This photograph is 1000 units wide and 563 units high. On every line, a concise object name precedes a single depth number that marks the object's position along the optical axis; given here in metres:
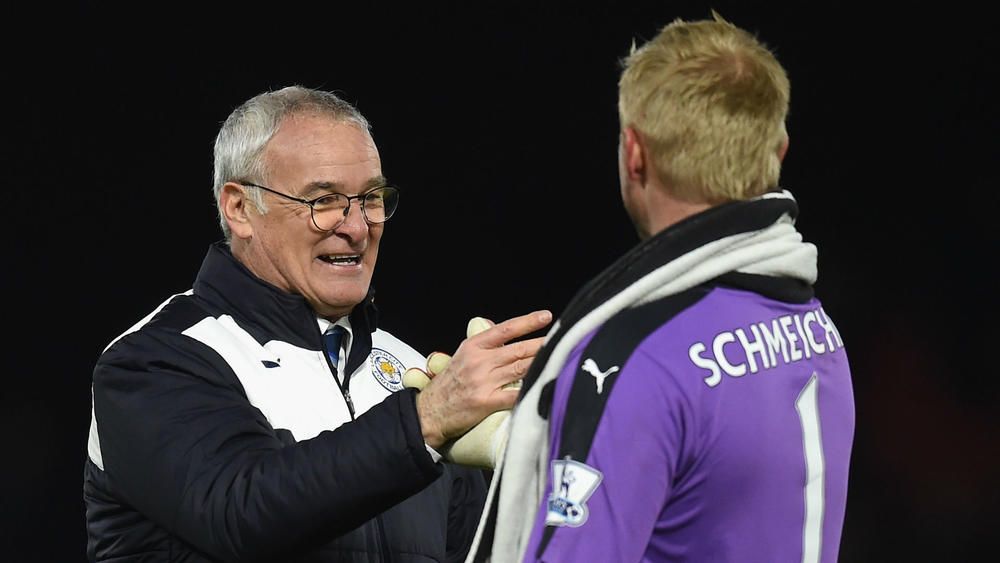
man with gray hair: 13.20
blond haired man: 12.71
